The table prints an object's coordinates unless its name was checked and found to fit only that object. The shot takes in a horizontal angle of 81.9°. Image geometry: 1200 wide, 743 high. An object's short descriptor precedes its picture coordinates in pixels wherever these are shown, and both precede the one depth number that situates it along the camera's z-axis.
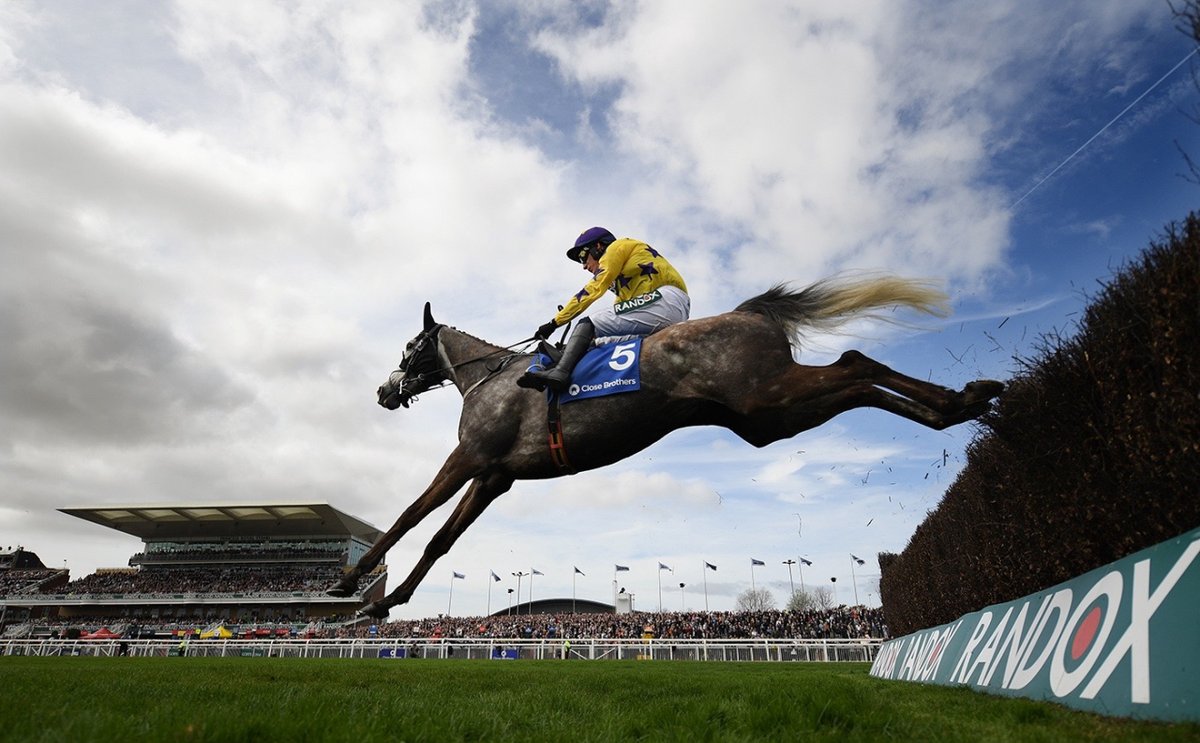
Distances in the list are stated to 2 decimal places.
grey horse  5.56
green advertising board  3.13
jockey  6.45
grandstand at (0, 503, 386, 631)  58.66
